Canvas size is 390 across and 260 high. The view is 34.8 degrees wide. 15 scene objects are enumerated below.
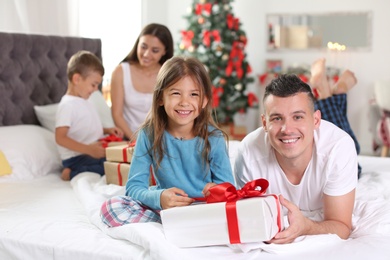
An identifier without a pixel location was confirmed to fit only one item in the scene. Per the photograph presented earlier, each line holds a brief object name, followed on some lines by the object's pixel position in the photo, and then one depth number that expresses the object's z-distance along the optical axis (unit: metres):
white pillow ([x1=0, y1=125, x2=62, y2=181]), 3.34
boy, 3.40
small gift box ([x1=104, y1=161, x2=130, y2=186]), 3.02
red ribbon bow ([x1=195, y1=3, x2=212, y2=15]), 6.87
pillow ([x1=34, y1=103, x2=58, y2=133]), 3.85
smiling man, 2.12
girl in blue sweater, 2.32
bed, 2.01
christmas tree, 6.89
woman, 3.85
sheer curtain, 4.22
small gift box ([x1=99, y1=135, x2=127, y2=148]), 3.45
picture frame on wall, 7.29
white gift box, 1.91
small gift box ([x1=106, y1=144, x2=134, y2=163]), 3.07
